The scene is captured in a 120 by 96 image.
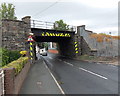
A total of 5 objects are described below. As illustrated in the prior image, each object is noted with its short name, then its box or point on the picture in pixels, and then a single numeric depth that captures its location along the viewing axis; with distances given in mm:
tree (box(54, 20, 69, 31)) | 40419
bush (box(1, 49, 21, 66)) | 7287
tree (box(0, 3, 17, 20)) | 28321
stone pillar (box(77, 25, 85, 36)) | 17662
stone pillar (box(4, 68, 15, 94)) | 3352
